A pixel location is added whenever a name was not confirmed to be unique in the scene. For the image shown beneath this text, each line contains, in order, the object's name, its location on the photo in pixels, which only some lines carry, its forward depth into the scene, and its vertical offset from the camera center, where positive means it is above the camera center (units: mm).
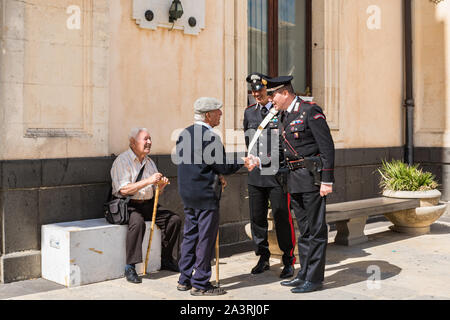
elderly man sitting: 5891 -388
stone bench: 7414 -700
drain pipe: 10555 +1448
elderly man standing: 5227 -158
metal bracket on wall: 6801 +1714
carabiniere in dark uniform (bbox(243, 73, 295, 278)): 6031 -354
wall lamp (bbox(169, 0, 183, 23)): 6934 +1755
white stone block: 5594 -896
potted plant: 8477 -526
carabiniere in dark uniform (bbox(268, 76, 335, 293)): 5410 -106
